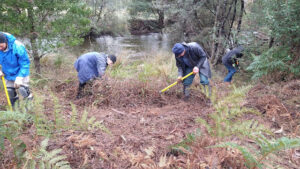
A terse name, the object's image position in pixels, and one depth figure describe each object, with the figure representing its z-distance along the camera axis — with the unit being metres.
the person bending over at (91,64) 4.38
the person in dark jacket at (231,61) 6.84
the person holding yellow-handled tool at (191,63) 4.39
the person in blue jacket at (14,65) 3.39
